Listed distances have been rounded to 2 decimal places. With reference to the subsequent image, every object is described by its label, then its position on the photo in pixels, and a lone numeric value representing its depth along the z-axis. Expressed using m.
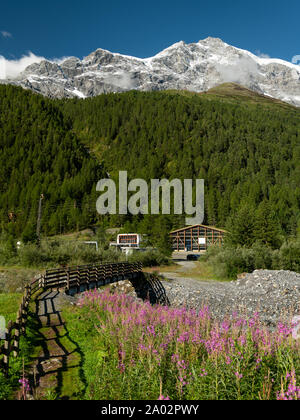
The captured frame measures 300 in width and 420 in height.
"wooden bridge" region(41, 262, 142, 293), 19.92
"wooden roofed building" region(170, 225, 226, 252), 78.94
